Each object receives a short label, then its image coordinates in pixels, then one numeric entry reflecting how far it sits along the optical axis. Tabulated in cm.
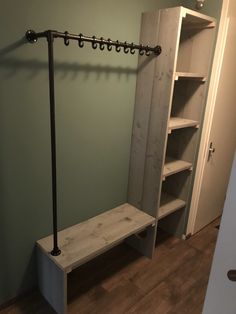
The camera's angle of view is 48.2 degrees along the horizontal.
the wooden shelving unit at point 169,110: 196
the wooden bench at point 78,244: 169
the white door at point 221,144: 229
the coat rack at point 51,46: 135
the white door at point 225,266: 93
